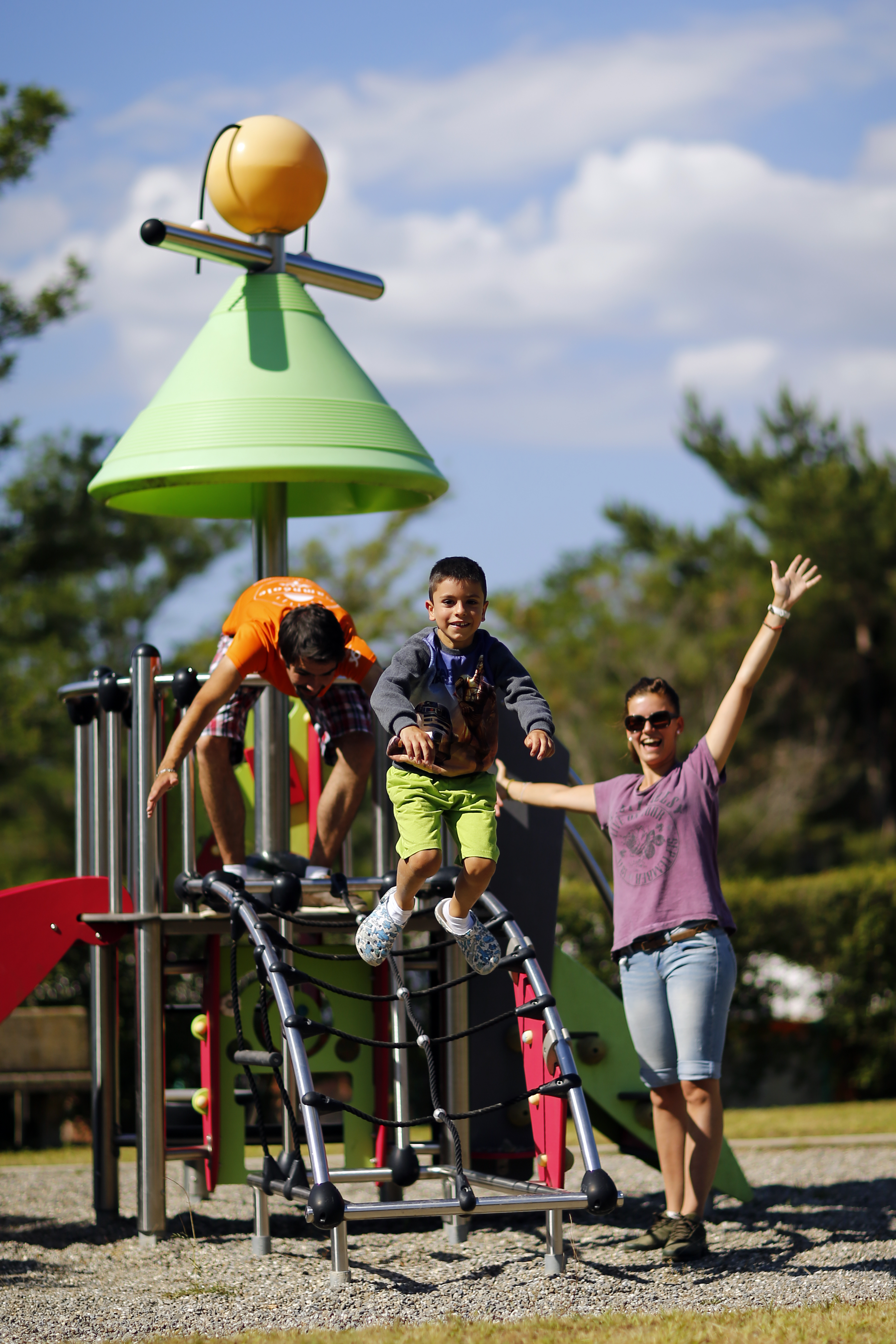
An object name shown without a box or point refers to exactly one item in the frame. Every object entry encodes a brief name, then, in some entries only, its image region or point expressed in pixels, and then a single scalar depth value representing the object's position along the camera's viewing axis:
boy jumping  9.44
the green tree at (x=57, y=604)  36.56
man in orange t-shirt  10.87
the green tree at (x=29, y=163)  30.23
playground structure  11.02
